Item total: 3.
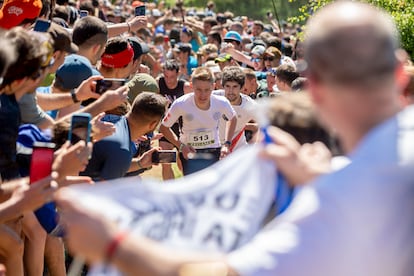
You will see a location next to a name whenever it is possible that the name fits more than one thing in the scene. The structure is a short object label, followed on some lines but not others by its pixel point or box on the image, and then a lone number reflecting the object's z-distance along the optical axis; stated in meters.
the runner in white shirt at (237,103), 14.82
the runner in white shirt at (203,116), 14.12
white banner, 3.87
